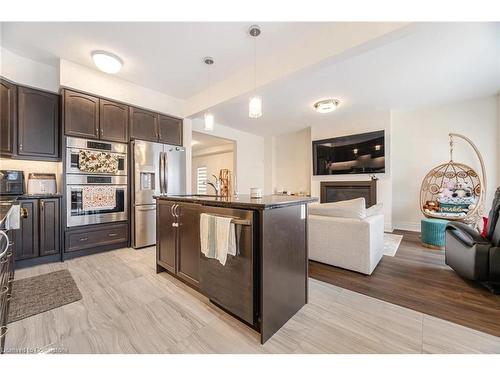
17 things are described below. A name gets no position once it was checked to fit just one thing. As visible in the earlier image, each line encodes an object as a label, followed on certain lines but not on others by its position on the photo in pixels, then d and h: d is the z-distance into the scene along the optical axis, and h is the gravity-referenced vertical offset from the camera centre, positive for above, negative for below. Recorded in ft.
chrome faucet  7.91 +0.05
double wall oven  9.32 +0.29
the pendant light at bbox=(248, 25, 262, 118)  7.18 +3.13
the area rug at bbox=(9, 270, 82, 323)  5.53 -3.32
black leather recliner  6.26 -2.19
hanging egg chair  11.89 -0.38
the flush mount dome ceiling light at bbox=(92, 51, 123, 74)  8.35 +5.39
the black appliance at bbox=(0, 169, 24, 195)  8.41 +0.26
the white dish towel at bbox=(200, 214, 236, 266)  4.67 -1.22
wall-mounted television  15.51 +2.71
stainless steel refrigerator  10.98 +0.33
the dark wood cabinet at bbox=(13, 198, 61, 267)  8.25 -1.93
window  28.73 +1.08
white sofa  7.57 -1.92
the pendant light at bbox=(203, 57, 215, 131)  8.96 +3.12
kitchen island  4.44 -1.91
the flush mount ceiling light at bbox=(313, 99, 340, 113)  12.87 +5.29
